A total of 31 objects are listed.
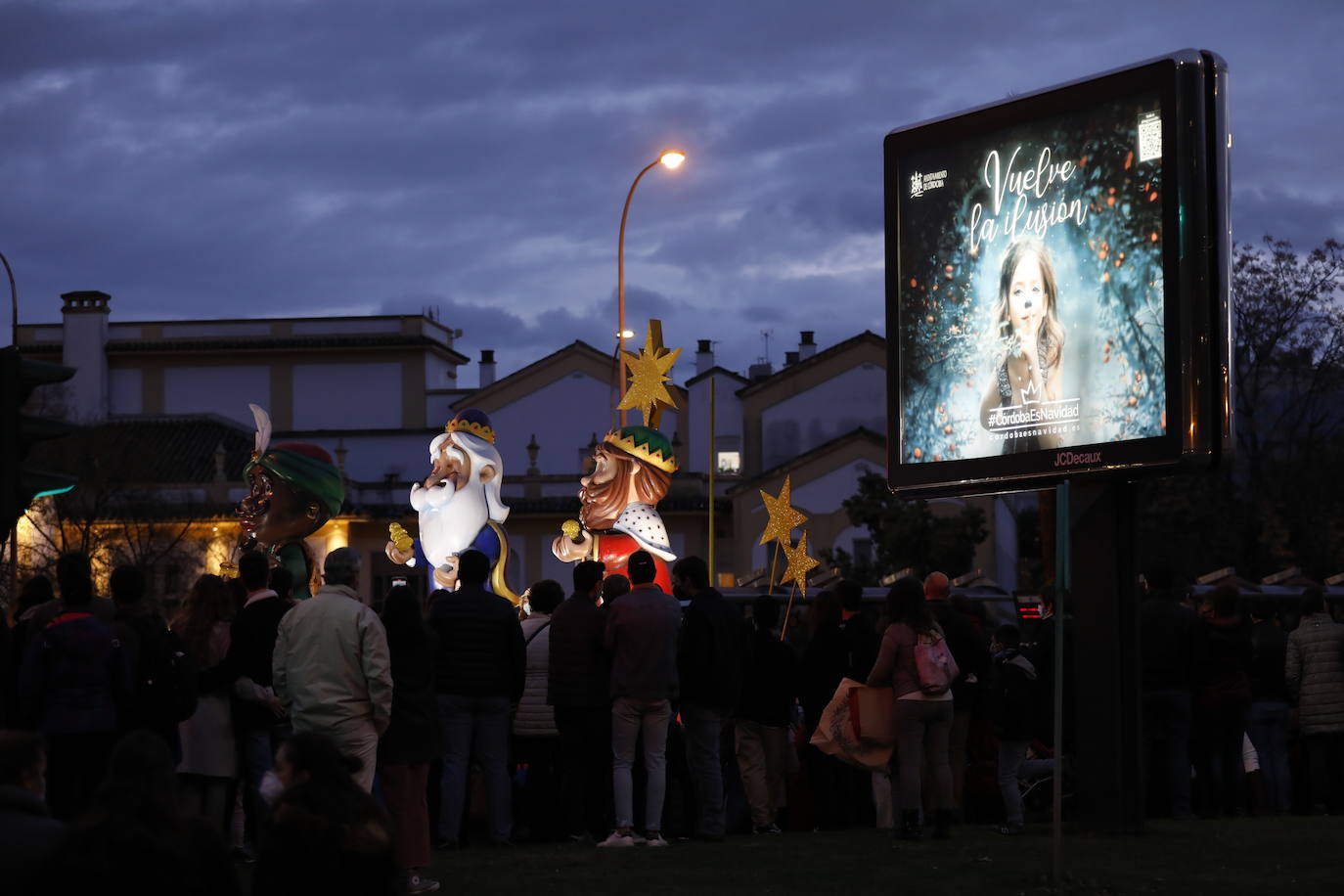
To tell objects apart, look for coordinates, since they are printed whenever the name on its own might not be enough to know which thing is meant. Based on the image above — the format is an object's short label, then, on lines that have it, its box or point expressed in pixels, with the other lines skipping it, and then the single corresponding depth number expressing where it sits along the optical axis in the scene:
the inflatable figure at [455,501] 20.00
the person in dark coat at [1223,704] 15.88
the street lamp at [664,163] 27.48
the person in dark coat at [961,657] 14.34
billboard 13.25
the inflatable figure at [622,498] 20.08
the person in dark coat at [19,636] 10.96
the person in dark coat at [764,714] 14.88
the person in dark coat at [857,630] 14.19
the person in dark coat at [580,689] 13.94
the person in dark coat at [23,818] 6.12
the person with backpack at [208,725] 11.92
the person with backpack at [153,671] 10.92
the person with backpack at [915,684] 13.29
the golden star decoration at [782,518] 20.75
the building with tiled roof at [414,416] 64.88
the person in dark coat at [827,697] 15.00
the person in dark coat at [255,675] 11.86
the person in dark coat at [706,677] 14.01
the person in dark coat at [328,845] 6.24
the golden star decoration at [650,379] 20.61
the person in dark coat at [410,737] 11.41
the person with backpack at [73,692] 10.66
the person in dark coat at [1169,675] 15.33
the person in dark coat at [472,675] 13.25
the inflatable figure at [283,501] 18.88
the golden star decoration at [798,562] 21.03
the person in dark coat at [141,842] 5.89
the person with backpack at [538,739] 14.43
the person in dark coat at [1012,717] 14.05
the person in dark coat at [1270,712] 16.55
